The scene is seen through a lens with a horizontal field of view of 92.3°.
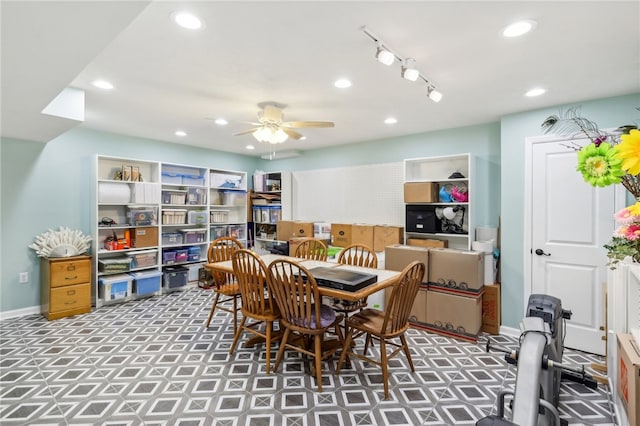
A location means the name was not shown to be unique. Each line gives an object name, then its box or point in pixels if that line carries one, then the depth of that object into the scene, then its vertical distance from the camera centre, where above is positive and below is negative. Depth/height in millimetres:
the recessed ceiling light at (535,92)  2700 +1100
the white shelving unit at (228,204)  5621 +199
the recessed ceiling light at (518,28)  1743 +1083
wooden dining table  2193 -535
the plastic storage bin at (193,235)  5168 -357
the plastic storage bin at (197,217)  5221 -42
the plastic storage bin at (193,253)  5199 -658
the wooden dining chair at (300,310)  2225 -727
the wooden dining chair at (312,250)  3598 -433
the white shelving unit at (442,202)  3703 +155
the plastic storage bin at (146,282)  4418 -988
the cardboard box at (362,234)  4512 -293
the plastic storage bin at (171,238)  4933 -383
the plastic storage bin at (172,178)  5105 +624
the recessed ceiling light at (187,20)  1676 +1090
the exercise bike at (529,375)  949 -538
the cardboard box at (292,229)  5277 -263
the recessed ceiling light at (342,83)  2564 +1122
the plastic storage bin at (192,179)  5262 +611
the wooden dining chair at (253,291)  2541 -658
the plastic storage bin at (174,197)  4914 +293
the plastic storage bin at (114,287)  4129 -989
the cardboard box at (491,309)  3398 -1048
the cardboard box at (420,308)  3514 -1077
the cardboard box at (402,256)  3529 -496
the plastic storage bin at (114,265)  4191 -690
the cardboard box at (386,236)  4280 -303
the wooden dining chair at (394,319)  2176 -830
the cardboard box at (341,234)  4770 -313
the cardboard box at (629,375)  1492 -846
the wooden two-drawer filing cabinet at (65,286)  3664 -881
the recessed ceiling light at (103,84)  2594 +1128
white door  2924 -228
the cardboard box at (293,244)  4922 -480
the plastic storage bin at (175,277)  4805 -991
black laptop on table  2244 -495
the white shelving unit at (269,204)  5812 +206
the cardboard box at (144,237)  4520 -334
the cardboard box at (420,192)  3857 +285
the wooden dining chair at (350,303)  3012 -895
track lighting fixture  1903 +1031
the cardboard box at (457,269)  3240 -594
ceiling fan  2951 +875
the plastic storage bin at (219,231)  5652 -306
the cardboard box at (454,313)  3199 -1059
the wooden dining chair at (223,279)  3244 -744
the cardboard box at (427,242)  3929 -366
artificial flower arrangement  1021 +177
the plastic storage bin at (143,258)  4516 -650
